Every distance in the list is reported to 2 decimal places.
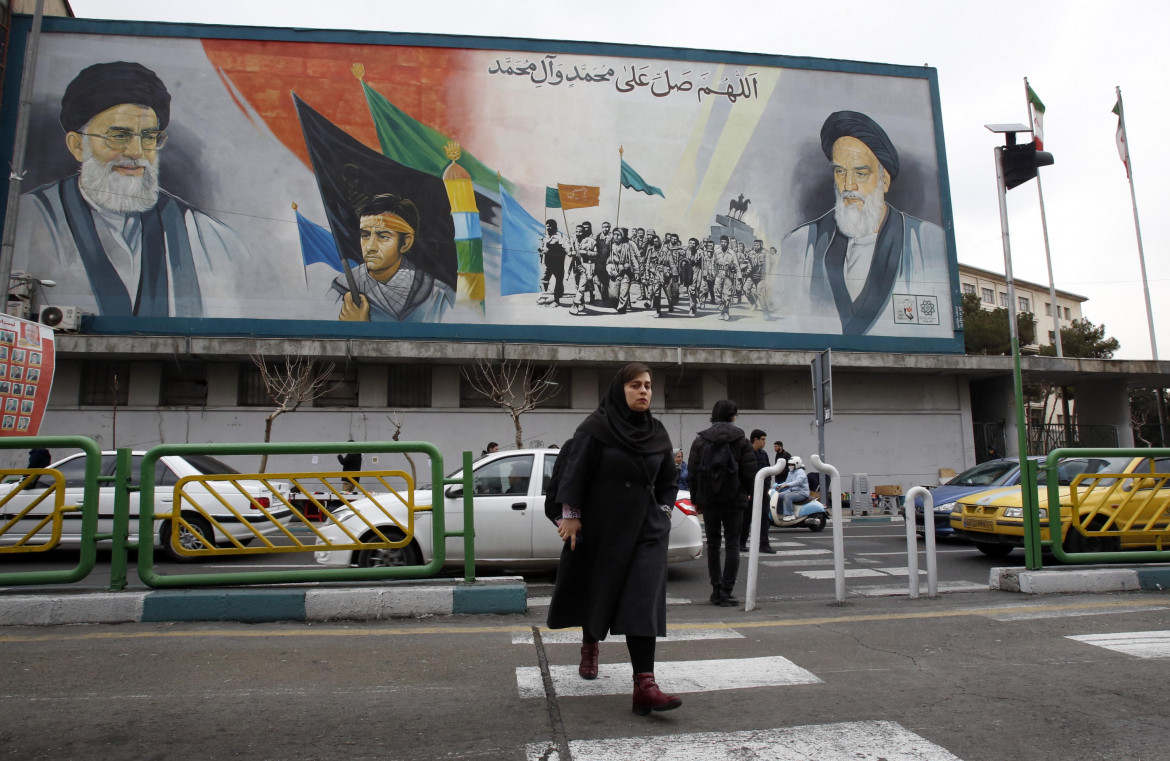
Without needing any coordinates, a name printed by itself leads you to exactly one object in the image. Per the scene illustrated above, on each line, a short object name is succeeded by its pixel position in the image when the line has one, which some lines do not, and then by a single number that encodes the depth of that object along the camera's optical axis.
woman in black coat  3.62
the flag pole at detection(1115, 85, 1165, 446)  27.83
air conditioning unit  20.83
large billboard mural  22.27
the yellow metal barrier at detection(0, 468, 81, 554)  5.49
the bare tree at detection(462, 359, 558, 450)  22.16
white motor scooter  14.49
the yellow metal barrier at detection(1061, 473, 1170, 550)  6.79
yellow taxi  6.87
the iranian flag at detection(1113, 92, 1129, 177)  28.00
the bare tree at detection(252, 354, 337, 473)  20.73
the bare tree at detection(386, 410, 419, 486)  22.19
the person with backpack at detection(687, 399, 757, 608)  6.47
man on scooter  14.72
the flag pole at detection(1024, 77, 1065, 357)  30.21
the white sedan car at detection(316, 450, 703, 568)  7.31
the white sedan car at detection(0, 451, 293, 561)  5.67
